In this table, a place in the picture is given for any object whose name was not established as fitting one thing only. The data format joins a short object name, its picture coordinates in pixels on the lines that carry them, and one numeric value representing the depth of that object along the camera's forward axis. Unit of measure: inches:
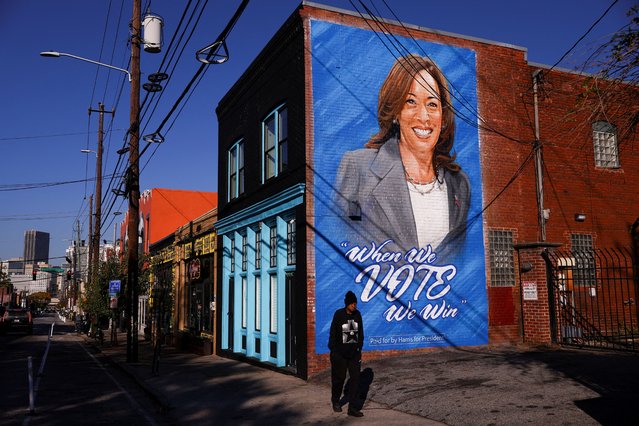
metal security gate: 636.7
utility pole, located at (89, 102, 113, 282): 1483.8
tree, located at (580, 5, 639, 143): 251.0
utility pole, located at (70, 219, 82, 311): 2719.5
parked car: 1792.4
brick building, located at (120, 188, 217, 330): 1539.1
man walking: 393.1
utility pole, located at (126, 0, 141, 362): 829.2
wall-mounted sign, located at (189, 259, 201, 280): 908.0
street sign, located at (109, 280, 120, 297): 1055.0
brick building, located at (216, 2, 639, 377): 592.7
